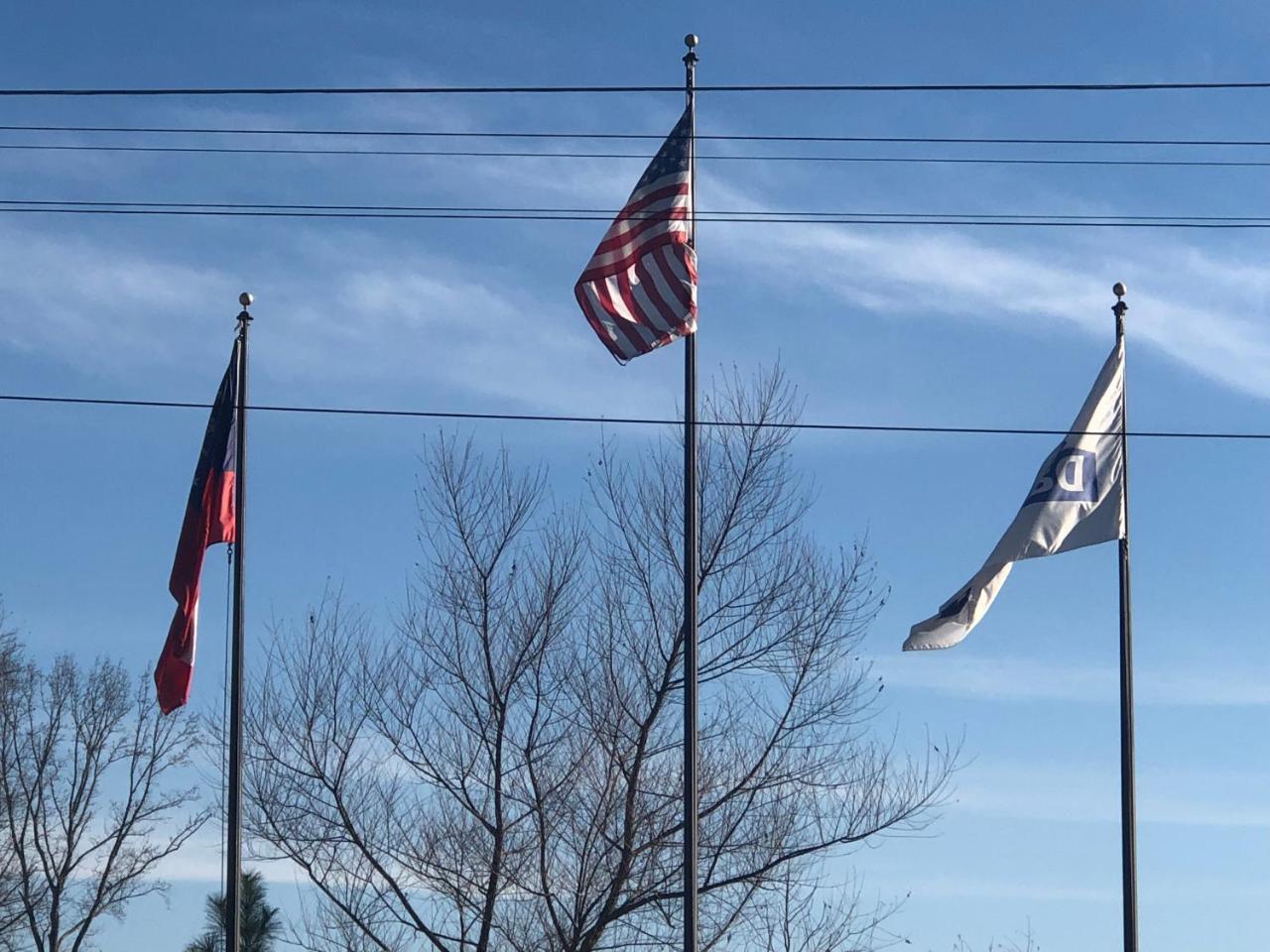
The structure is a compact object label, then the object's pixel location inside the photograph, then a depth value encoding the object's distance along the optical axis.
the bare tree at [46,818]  43.75
